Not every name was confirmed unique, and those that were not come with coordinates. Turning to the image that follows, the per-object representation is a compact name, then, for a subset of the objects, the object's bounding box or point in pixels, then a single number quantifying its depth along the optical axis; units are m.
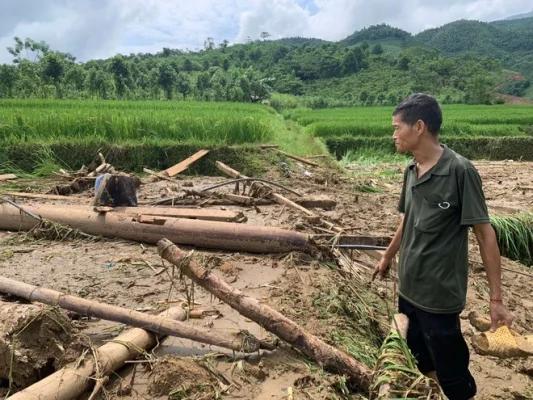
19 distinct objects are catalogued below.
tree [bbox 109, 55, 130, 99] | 27.08
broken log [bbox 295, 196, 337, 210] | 5.72
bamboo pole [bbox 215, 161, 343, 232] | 4.62
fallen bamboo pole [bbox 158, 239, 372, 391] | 2.41
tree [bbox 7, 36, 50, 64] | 27.77
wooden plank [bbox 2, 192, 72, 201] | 5.82
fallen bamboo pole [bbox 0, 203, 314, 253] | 4.16
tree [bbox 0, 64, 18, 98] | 21.26
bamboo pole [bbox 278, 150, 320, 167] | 8.74
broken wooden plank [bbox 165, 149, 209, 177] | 7.80
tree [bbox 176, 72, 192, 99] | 31.39
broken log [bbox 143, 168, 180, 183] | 7.30
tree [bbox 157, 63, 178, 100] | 29.03
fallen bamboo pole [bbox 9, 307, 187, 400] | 2.04
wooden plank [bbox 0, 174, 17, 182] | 7.07
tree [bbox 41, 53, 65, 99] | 23.09
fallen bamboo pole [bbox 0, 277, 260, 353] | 2.52
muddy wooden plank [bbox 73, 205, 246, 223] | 4.58
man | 2.26
